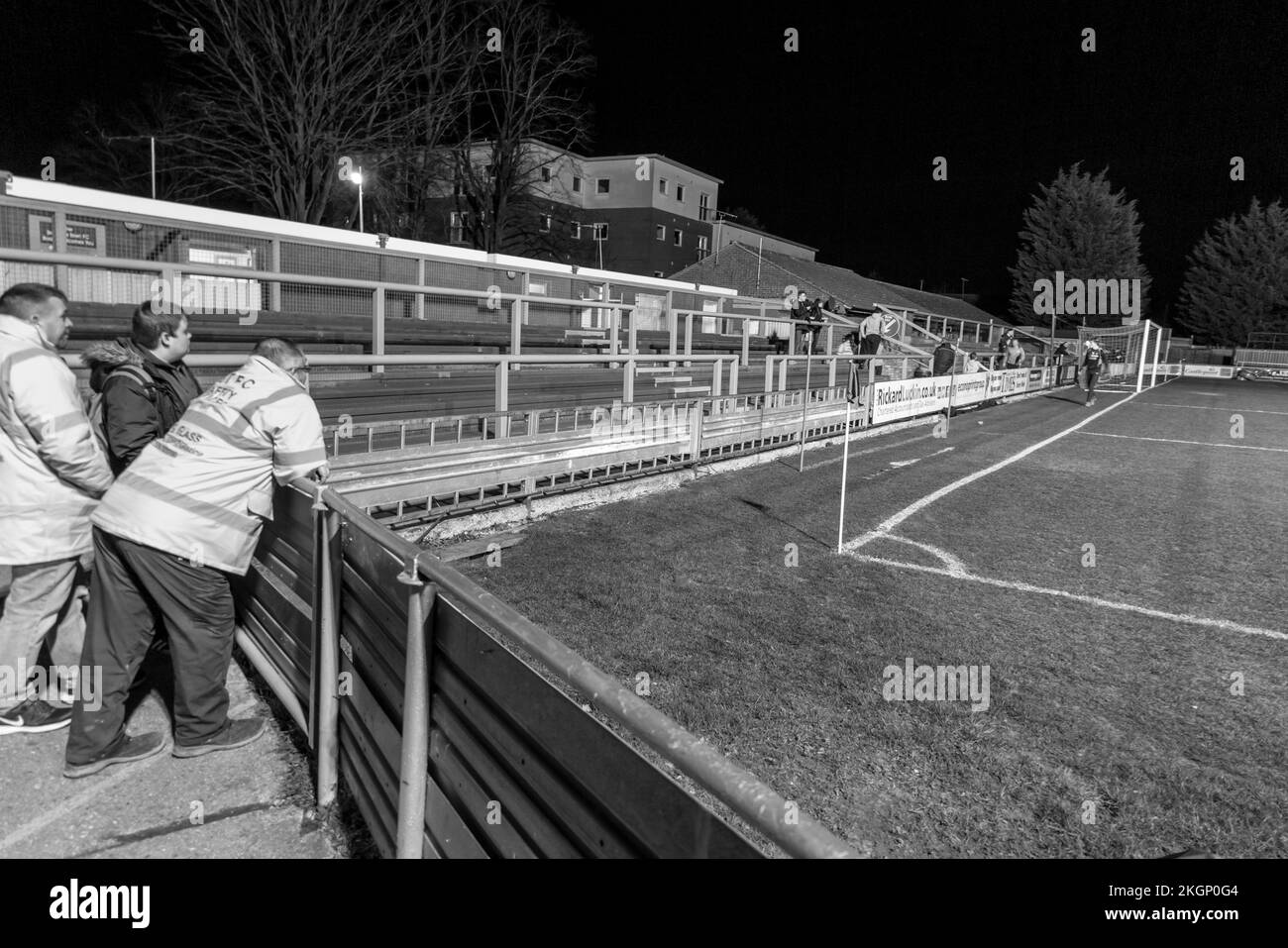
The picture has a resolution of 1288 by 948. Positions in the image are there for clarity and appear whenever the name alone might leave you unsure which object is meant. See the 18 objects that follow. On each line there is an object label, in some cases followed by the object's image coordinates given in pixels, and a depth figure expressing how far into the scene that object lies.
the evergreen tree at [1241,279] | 63.53
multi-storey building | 56.22
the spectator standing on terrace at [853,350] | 13.93
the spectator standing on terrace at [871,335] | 19.31
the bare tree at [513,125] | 33.59
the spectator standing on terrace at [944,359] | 19.75
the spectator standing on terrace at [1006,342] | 30.27
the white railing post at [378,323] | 8.98
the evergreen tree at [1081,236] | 69.69
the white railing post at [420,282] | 12.23
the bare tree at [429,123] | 26.55
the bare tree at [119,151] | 36.69
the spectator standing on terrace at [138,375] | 3.77
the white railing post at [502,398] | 7.80
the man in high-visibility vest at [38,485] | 3.46
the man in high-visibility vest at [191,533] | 3.27
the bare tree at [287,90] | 22.27
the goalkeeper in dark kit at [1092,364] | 25.50
